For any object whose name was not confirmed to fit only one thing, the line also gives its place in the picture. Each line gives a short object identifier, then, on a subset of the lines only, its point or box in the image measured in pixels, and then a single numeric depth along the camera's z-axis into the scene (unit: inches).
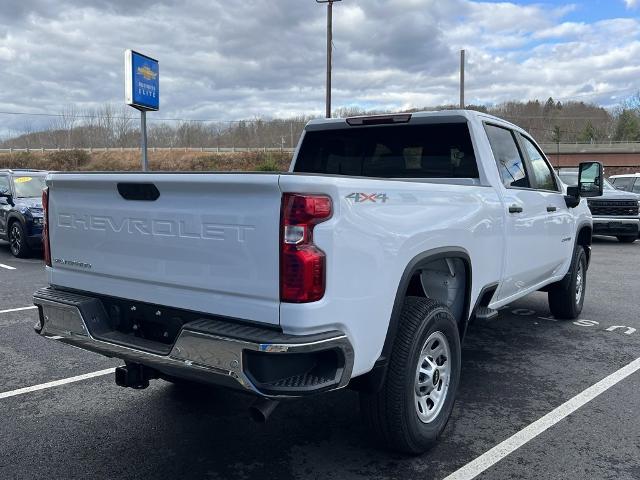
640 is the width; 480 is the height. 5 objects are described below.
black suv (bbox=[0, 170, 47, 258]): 452.1
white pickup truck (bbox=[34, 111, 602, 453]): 100.0
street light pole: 1079.6
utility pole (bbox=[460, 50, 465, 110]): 1534.2
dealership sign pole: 533.0
